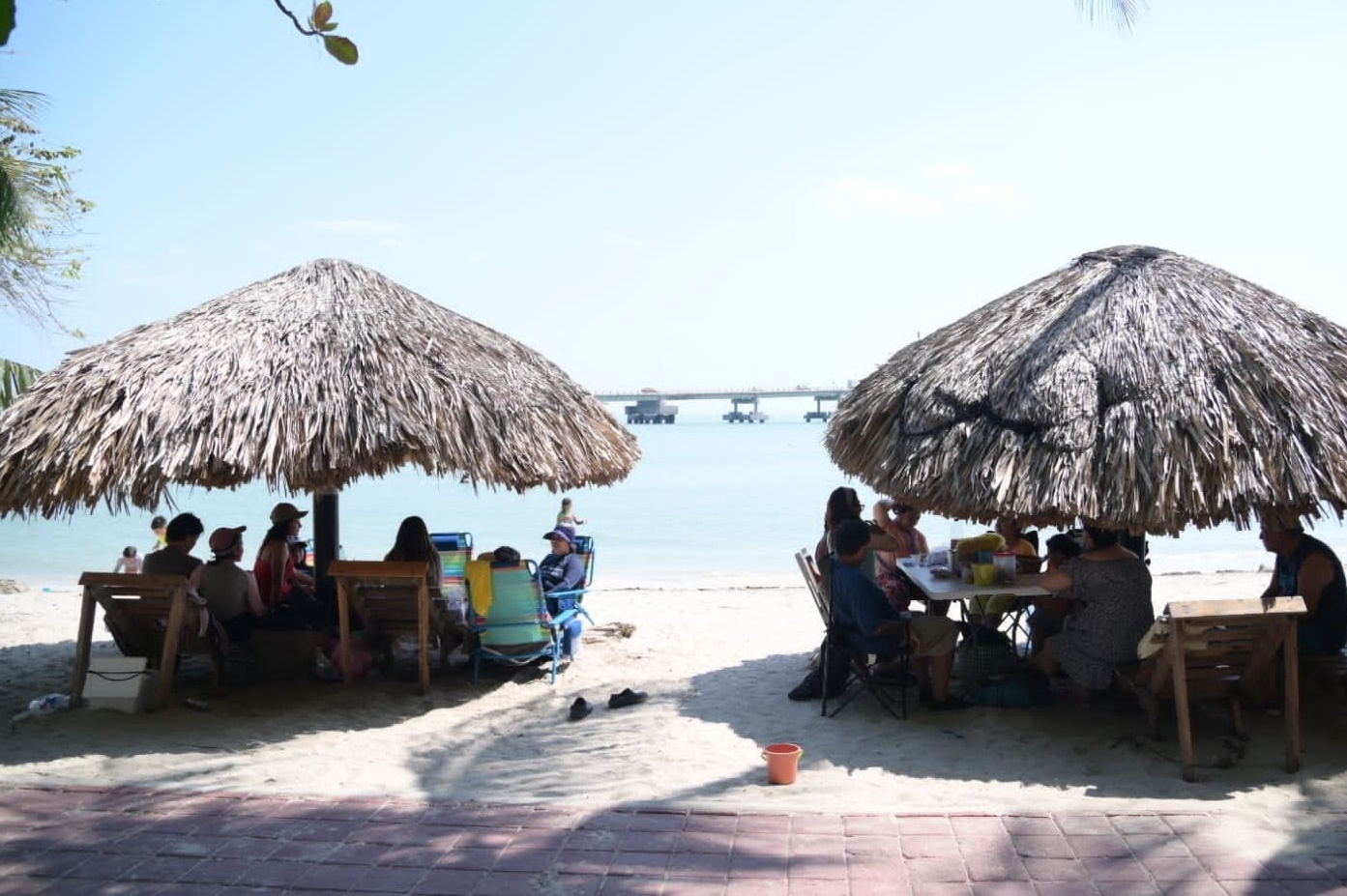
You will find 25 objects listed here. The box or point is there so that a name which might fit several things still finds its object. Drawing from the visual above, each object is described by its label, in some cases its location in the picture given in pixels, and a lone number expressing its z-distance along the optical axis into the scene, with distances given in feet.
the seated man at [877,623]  18.06
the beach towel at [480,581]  21.08
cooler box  18.72
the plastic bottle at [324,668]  21.12
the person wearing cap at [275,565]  21.85
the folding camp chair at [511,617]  21.21
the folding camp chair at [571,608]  23.24
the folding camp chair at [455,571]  21.75
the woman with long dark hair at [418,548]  20.36
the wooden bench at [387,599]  19.02
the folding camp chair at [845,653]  18.74
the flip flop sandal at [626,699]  20.06
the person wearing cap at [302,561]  24.35
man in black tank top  17.03
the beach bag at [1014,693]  18.17
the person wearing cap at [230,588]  20.70
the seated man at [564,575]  23.34
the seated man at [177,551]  20.29
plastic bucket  14.82
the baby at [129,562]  33.86
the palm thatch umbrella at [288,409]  18.53
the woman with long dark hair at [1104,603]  16.80
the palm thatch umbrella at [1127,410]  15.64
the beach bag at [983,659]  19.20
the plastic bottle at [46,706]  18.73
